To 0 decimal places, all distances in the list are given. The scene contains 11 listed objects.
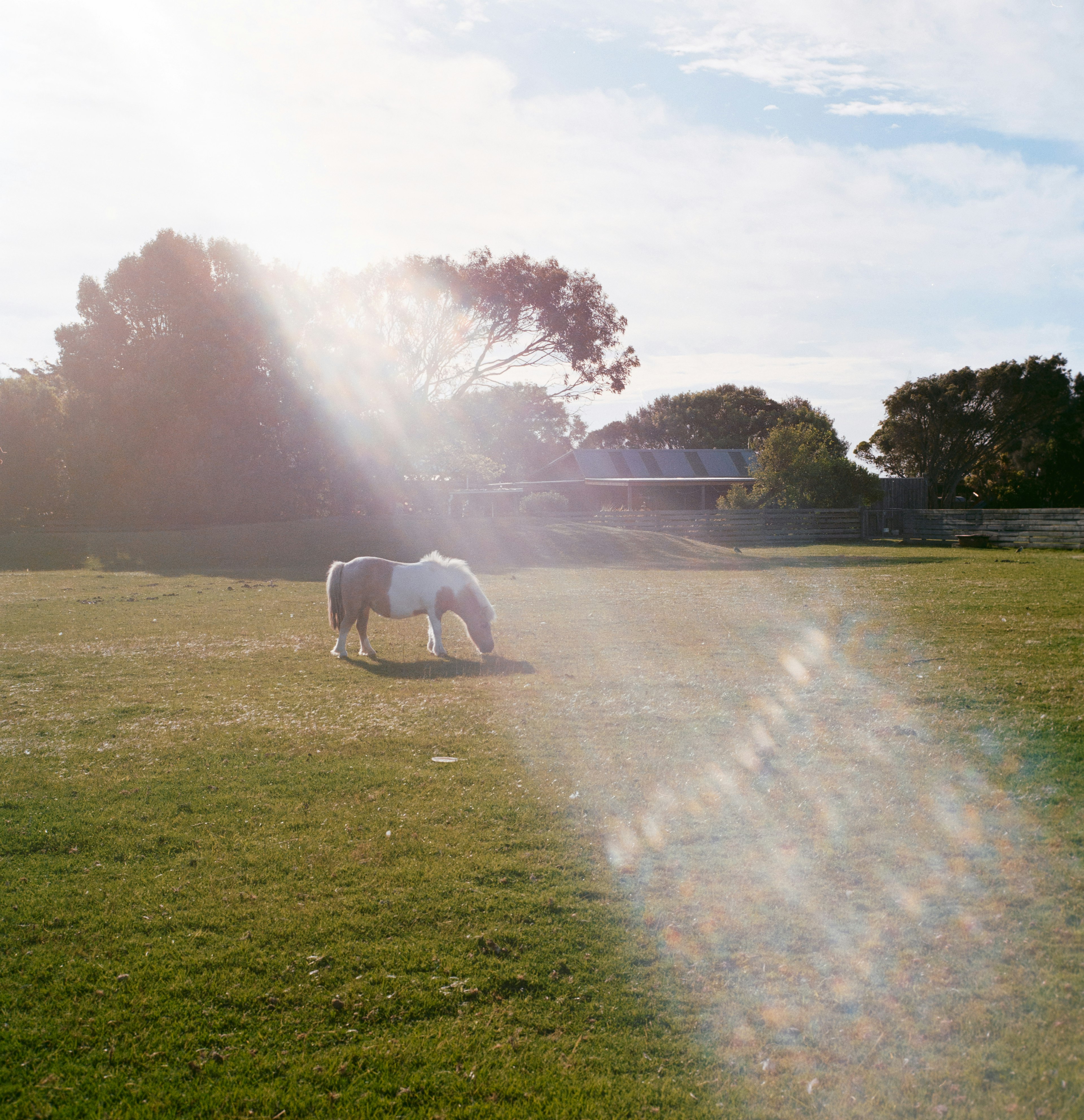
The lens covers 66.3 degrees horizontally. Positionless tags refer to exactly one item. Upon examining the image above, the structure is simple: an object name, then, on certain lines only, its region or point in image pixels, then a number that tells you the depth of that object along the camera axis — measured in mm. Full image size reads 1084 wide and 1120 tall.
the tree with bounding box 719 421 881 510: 42406
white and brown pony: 12273
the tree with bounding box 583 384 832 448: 78000
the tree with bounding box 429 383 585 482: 76500
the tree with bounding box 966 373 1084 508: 52125
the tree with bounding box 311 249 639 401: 41625
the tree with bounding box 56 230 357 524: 37844
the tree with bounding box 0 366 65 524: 40000
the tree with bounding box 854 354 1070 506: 51438
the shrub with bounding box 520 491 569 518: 46375
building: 57750
